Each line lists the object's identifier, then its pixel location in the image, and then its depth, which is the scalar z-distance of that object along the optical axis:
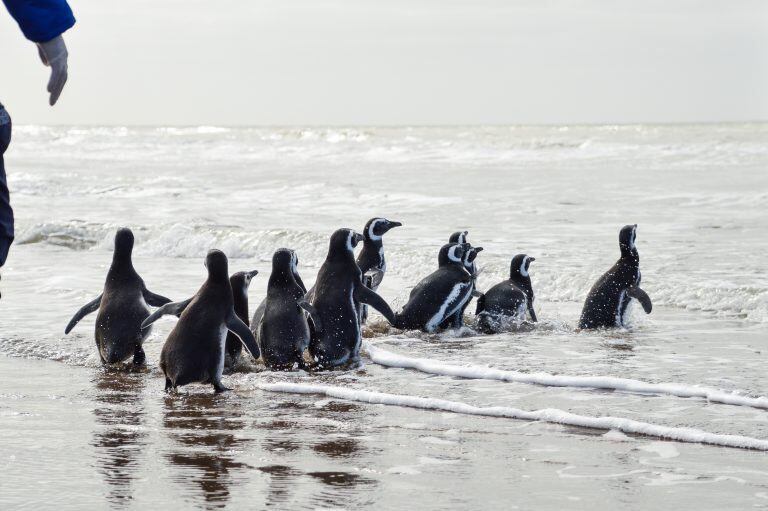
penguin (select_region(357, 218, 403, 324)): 17.37
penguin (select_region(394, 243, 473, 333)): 15.80
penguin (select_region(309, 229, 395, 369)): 13.15
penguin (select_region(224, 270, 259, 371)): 13.62
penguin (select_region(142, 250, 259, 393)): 11.68
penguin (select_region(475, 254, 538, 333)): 15.86
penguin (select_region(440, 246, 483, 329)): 16.08
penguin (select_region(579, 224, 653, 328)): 16.17
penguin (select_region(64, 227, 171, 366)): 13.33
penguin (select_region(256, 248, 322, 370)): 12.91
